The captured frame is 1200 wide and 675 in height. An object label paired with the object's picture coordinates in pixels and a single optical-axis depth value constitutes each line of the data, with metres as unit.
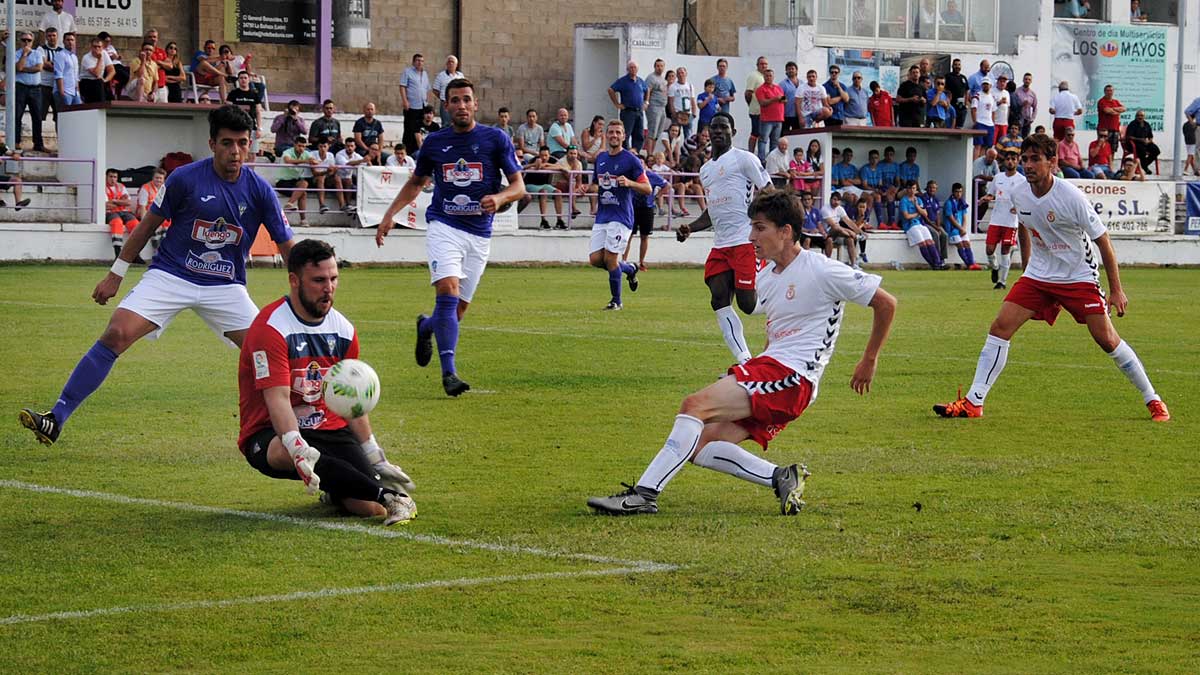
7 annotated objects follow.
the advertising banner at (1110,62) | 46.31
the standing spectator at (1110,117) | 42.41
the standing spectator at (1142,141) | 42.25
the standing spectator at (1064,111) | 40.72
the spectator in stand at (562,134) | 35.16
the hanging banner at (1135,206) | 38.69
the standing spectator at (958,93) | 39.00
